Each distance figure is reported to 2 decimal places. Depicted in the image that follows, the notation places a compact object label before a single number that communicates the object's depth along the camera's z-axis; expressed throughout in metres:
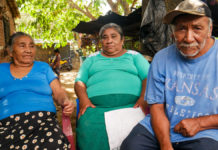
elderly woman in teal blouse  1.92
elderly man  1.31
